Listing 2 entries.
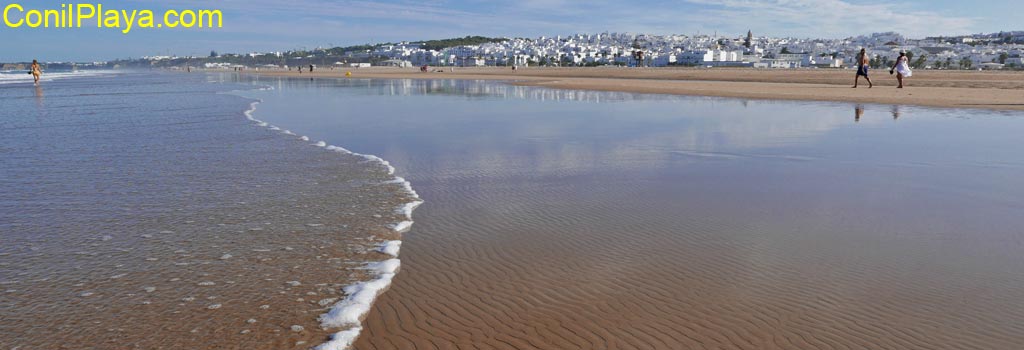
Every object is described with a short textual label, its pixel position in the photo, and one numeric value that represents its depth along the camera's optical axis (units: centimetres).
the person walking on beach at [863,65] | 2741
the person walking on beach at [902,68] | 2745
